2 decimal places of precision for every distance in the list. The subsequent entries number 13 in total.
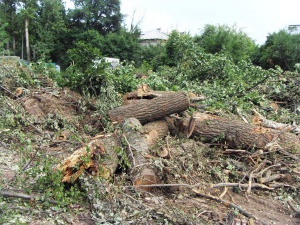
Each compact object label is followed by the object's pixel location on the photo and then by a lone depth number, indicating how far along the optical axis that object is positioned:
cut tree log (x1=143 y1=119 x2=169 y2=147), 4.30
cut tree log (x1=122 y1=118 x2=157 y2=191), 3.16
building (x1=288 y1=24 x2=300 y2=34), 20.66
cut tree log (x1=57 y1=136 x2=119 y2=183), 2.93
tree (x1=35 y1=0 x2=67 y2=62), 26.38
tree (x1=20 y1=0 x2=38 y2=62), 24.53
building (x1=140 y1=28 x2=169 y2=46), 33.42
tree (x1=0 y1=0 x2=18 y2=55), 26.08
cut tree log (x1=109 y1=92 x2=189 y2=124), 4.66
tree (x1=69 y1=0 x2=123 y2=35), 29.12
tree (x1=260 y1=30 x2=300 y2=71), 17.34
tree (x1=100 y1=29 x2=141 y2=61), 26.31
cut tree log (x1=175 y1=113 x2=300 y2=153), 4.34
